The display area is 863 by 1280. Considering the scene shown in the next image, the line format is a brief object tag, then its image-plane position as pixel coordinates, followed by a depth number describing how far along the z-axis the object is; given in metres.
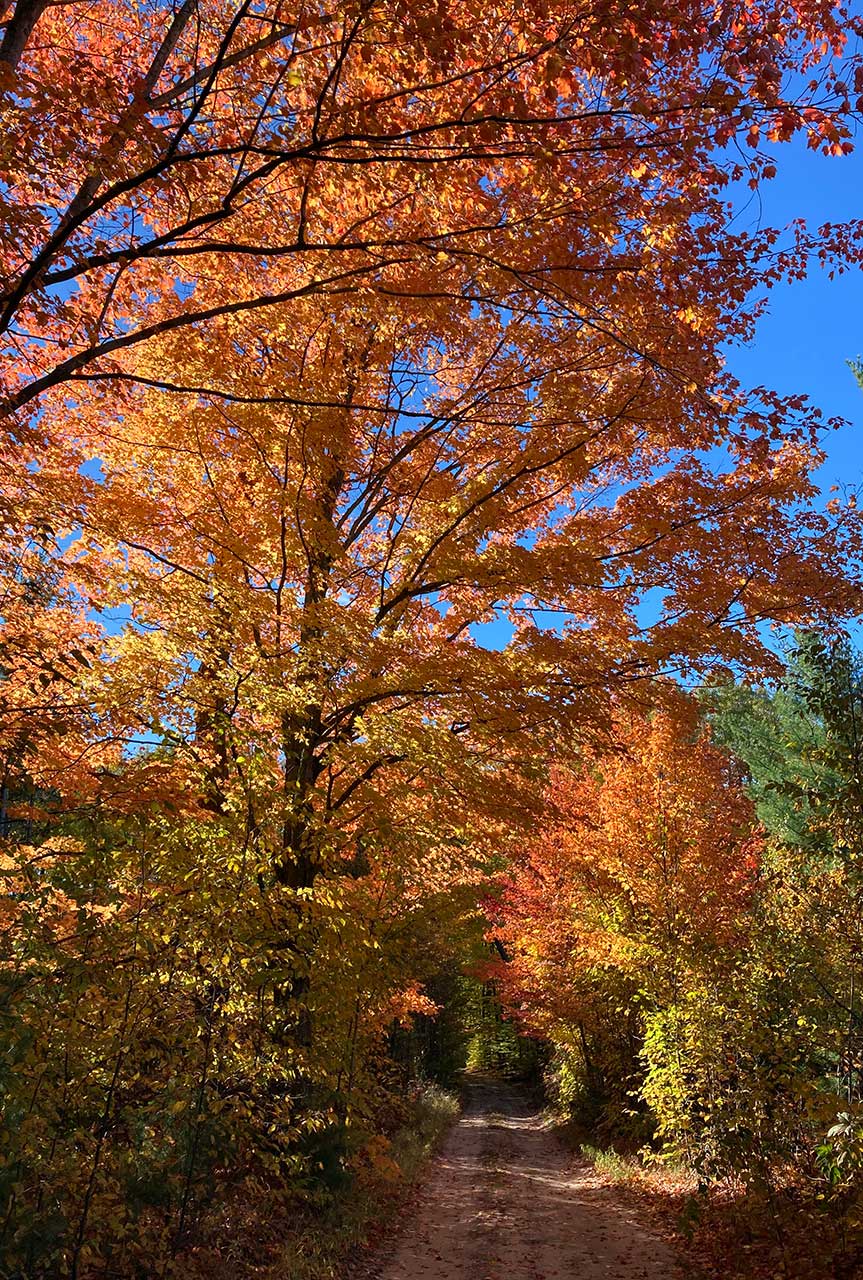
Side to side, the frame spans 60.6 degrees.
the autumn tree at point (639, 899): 9.98
